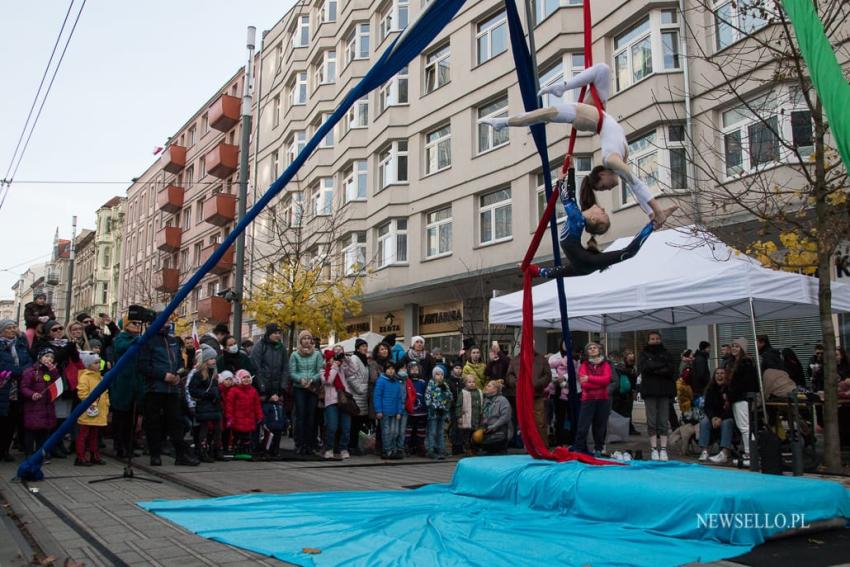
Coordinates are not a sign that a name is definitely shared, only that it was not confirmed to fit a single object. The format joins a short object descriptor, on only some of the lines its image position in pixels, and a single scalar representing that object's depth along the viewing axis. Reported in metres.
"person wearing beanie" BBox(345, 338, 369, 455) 11.49
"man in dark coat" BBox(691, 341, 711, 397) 12.72
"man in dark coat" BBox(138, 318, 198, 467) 9.16
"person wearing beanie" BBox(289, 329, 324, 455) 10.95
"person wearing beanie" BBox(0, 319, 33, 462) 9.20
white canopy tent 10.12
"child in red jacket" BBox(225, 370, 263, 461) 10.62
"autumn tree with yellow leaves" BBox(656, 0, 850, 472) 9.28
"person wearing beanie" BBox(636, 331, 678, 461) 10.83
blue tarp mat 5.13
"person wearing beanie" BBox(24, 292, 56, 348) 10.66
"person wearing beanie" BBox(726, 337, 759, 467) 10.10
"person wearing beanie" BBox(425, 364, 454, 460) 11.71
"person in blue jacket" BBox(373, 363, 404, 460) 11.39
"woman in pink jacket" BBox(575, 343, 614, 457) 10.52
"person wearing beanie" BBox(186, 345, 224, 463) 9.95
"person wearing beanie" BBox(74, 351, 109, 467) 9.65
